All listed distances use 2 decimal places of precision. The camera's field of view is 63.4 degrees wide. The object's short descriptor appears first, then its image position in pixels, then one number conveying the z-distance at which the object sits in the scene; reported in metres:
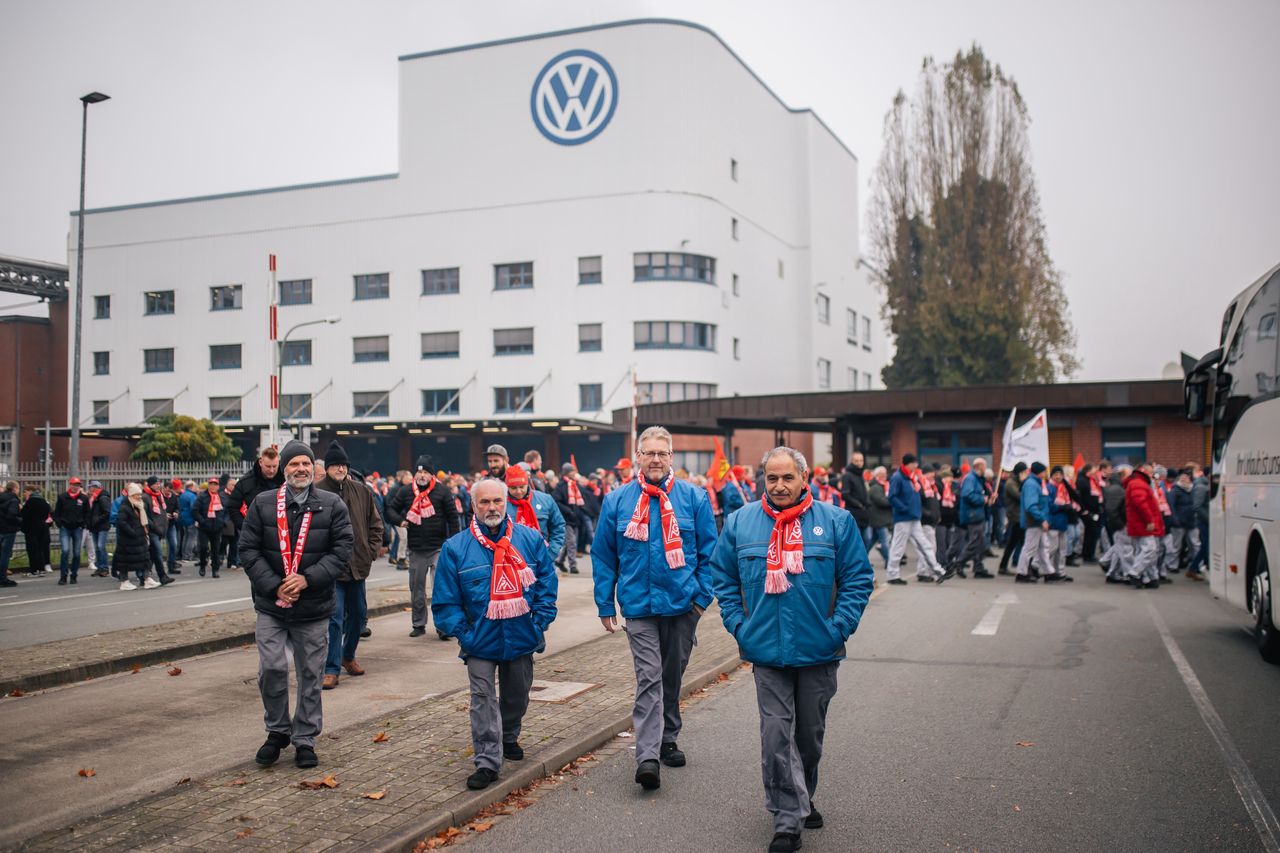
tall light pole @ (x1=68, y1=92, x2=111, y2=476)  25.59
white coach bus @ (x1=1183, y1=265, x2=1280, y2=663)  9.64
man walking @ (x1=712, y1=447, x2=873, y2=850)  4.91
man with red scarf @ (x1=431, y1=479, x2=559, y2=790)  5.88
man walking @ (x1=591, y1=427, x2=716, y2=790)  6.16
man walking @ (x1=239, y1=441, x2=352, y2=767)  6.20
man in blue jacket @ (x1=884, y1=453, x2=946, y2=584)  16.77
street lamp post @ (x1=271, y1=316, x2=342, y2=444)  53.00
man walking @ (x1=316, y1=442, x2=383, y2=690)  8.81
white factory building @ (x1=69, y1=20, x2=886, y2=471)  50.84
